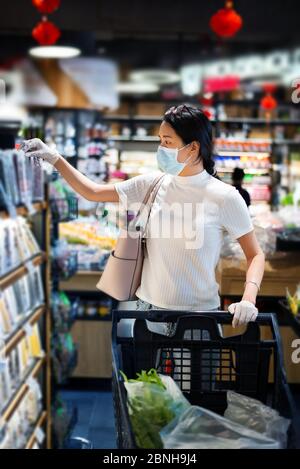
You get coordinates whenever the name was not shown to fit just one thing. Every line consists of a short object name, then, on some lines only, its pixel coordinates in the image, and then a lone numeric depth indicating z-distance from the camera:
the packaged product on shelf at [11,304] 3.14
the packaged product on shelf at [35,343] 3.59
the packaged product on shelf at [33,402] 3.46
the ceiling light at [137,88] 10.23
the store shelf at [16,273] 2.97
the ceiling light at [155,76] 10.02
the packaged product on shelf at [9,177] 2.90
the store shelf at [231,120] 10.57
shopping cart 1.57
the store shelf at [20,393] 2.98
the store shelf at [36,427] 3.42
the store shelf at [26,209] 2.87
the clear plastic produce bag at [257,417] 1.25
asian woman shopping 1.83
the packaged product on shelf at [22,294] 3.34
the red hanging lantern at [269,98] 10.41
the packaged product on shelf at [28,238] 3.43
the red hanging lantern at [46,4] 5.81
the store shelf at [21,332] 2.99
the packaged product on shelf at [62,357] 3.96
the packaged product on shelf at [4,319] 3.03
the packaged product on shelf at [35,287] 3.58
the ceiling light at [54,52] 8.88
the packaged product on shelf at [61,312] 4.00
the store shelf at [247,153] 10.70
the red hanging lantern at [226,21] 6.43
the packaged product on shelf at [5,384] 2.96
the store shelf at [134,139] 10.64
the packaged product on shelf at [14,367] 3.17
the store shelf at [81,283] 5.20
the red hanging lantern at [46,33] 6.44
